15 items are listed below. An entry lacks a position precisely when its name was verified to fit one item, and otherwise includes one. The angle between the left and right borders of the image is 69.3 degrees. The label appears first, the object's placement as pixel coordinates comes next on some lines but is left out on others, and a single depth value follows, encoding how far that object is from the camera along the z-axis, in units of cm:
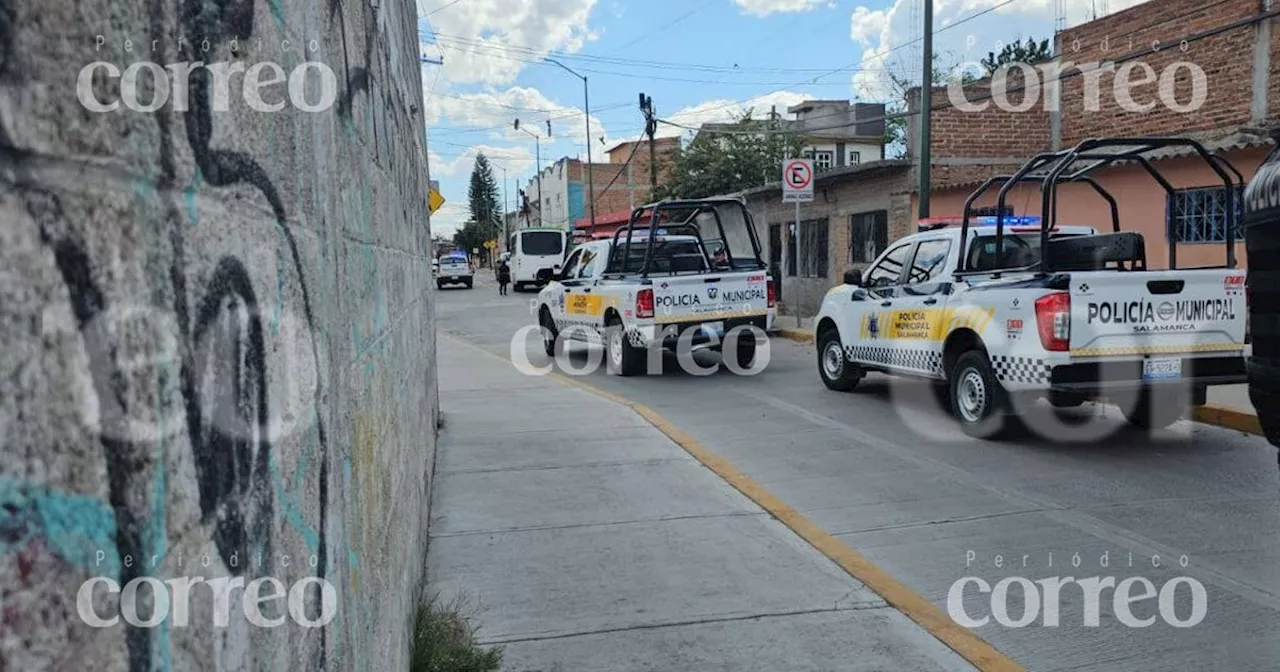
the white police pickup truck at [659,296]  1175
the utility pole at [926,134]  1513
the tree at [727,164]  3797
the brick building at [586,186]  6444
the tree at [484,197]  10824
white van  3772
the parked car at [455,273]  4297
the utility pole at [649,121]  3244
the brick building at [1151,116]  1260
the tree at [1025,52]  5259
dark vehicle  319
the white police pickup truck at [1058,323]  700
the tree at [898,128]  3848
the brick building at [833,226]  1886
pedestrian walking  3634
